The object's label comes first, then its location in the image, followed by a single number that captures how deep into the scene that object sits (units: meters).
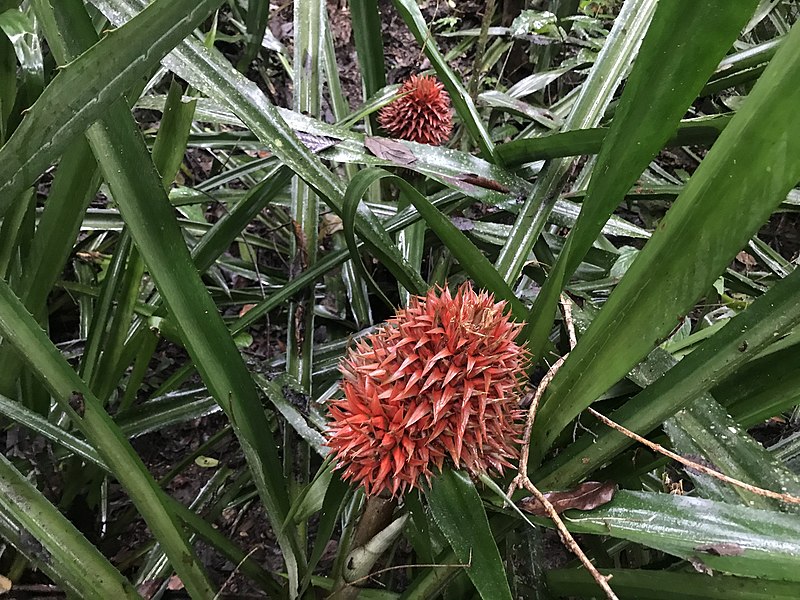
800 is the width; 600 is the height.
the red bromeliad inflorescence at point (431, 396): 0.43
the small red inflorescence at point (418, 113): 1.04
